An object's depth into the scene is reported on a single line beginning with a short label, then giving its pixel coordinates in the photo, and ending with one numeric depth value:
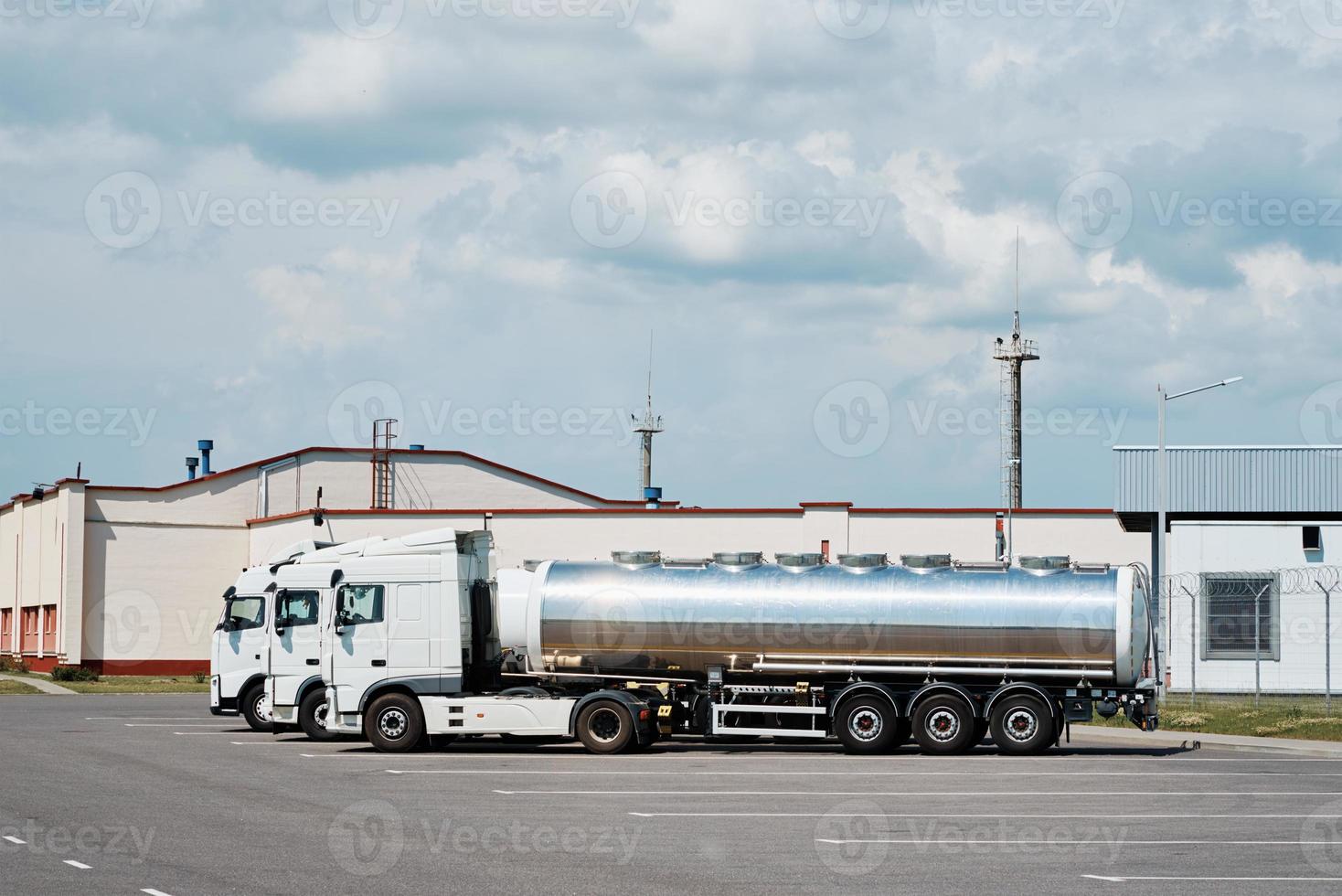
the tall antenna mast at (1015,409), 75.12
